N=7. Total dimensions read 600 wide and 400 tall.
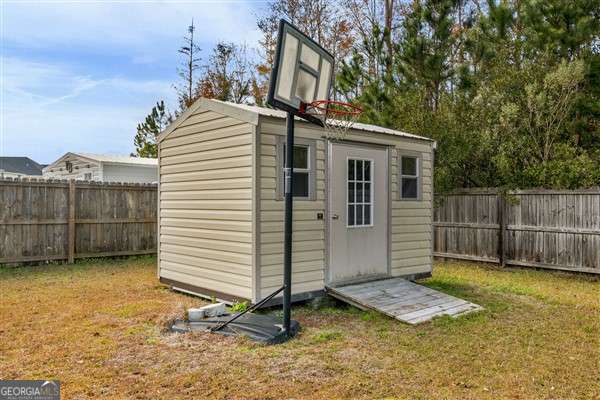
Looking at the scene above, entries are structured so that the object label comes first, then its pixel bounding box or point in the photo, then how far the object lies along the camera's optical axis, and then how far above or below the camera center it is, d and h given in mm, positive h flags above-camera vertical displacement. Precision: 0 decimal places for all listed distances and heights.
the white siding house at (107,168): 17016 +1484
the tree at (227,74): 19141 +5524
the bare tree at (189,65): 19422 +5964
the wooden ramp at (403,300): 5207 -1143
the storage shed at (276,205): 5410 +17
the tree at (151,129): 23438 +4068
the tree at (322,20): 16094 +6496
